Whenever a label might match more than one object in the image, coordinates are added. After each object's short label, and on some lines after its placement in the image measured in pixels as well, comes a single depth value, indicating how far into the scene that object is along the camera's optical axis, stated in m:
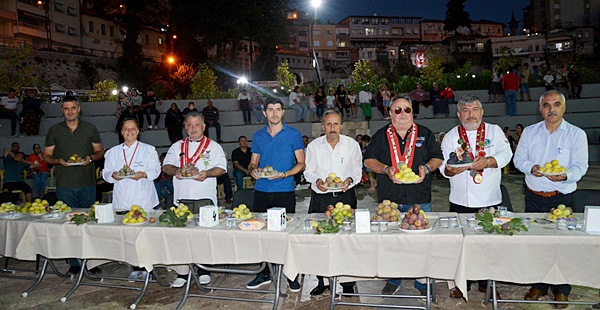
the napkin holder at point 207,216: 3.79
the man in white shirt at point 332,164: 4.22
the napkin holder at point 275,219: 3.58
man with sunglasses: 3.99
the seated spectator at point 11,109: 13.58
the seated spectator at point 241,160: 9.76
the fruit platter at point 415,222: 3.31
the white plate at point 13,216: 4.51
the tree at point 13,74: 20.44
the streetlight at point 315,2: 17.80
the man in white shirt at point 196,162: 4.57
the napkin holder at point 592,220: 3.14
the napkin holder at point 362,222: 3.36
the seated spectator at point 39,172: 10.09
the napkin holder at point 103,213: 4.11
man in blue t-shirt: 4.47
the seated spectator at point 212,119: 14.32
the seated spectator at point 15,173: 9.23
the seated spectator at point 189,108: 13.81
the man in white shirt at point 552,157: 3.77
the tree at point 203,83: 19.56
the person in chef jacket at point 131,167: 4.73
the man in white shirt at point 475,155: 3.84
